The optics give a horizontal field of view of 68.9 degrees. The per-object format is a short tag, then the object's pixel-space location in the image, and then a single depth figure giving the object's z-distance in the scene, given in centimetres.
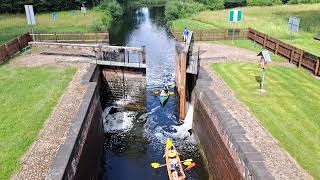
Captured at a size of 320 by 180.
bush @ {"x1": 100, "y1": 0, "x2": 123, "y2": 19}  4531
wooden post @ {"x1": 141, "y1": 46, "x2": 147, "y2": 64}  1657
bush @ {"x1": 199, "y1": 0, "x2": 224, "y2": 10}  4882
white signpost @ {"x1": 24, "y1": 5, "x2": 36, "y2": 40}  1903
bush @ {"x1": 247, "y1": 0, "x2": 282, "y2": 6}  5452
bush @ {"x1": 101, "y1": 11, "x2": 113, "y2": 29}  3956
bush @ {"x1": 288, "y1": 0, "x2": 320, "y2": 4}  5660
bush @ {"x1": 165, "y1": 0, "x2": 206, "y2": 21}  4142
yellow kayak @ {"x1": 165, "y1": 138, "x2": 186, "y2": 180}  1150
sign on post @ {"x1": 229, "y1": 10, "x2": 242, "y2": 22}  2072
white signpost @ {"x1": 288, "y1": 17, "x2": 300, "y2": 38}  1801
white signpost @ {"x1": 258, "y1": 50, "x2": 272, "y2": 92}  1246
